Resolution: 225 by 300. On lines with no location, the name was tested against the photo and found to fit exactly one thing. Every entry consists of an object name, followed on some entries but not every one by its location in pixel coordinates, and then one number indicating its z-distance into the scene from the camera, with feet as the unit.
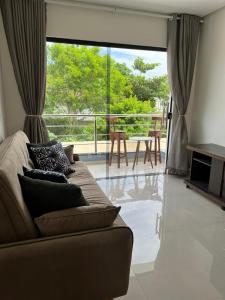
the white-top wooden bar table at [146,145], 14.46
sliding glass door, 11.67
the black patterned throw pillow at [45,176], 5.17
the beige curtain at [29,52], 9.11
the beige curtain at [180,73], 11.19
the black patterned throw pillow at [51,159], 7.54
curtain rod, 9.60
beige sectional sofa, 3.68
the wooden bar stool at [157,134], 14.78
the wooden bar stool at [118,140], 13.79
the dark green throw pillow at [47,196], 4.24
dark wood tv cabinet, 9.06
